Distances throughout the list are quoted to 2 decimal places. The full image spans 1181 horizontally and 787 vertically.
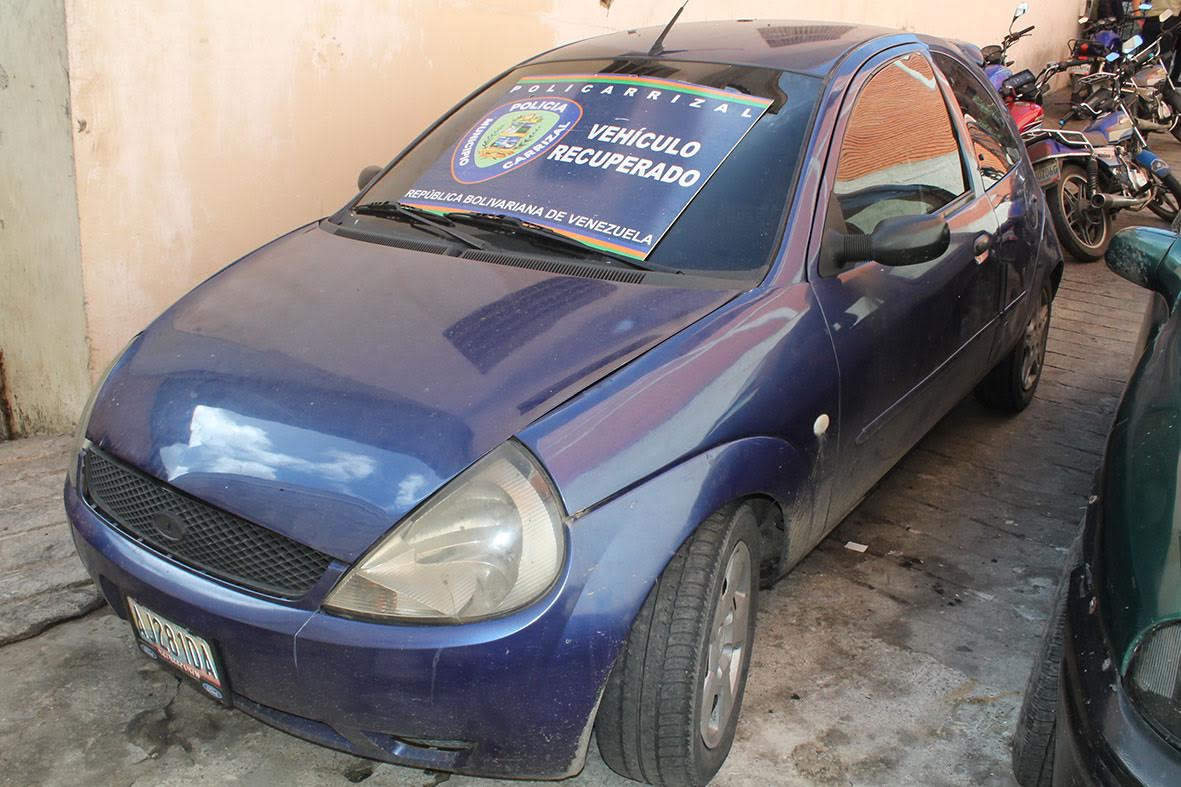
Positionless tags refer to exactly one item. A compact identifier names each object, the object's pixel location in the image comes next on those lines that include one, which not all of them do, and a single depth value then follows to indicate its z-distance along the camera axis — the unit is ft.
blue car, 7.02
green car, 6.05
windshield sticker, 9.86
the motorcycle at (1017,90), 26.02
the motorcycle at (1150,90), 30.30
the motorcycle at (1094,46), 36.35
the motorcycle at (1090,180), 24.00
